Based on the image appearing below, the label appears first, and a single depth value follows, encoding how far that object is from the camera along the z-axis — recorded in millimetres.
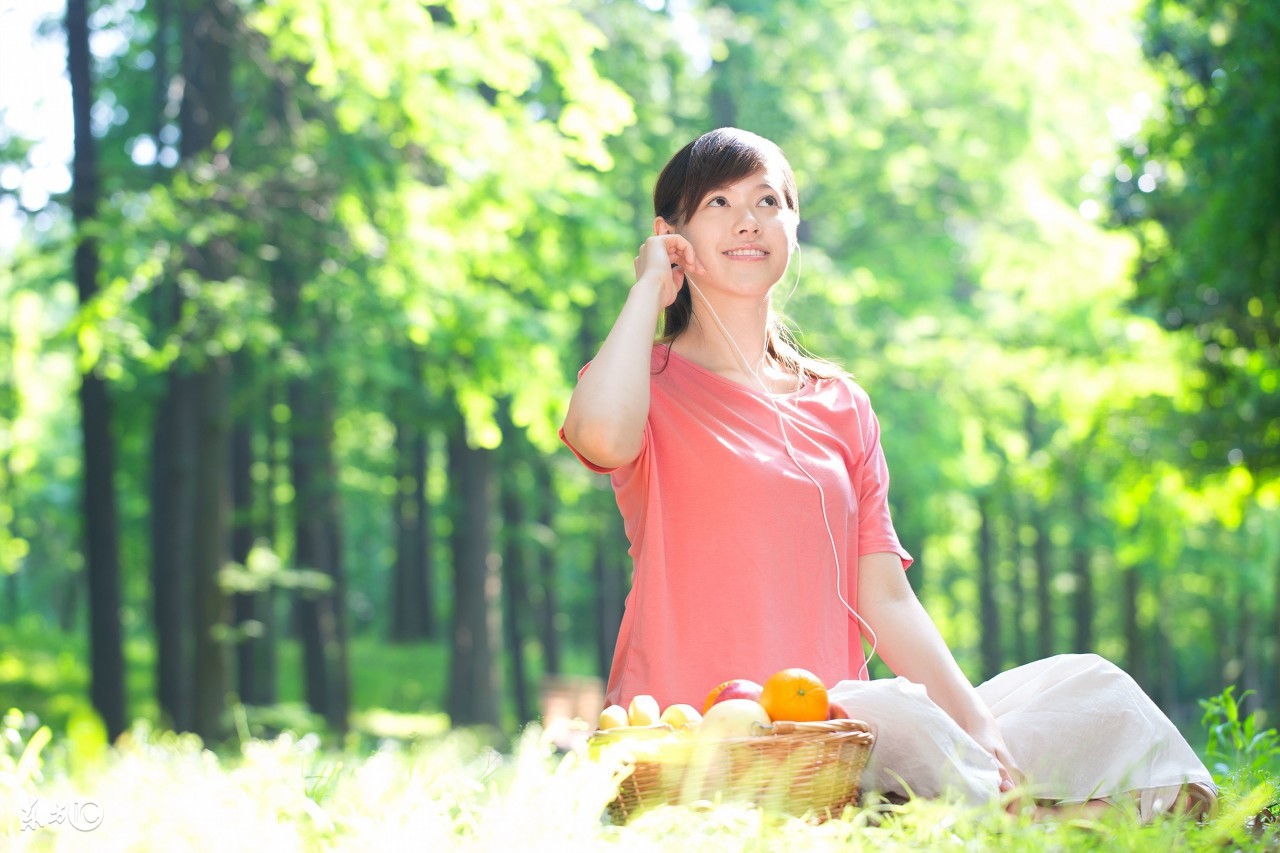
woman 3234
